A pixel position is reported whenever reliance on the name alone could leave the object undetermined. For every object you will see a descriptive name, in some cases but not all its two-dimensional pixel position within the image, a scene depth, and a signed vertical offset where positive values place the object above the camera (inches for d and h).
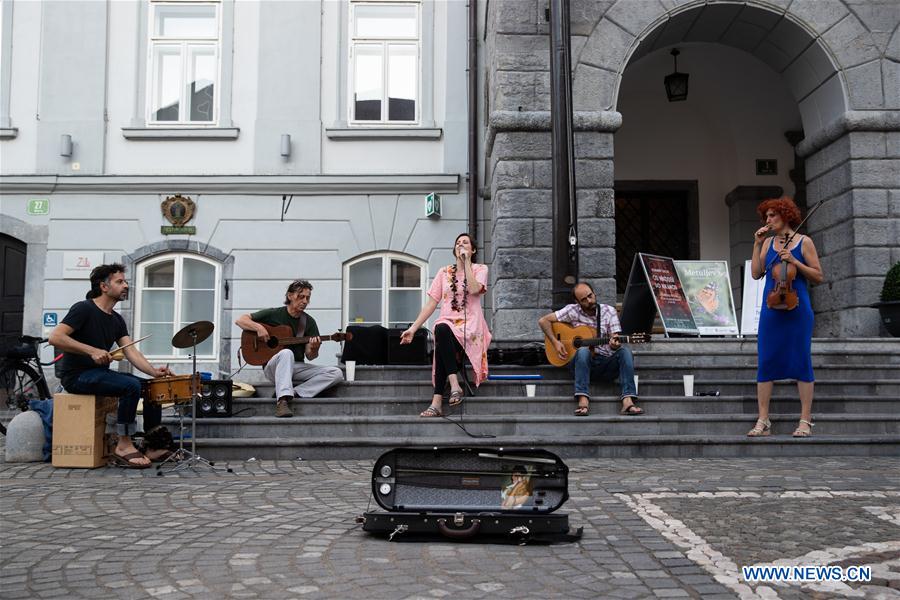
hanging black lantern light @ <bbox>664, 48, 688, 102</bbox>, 551.8 +159.7
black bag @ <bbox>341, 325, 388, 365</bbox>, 390.9 +0.4
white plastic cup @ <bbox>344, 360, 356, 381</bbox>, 366.9 -9.0
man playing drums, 287.3 -4.0
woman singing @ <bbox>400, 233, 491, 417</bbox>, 328.2 +9.3
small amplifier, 324.8 -19.3
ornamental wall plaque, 537.0 +80.4
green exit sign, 532.7 +82.8
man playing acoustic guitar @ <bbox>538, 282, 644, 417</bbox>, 330.6 -2.3
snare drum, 291.3 -14.5
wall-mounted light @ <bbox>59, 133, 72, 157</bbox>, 538.0 +118.2
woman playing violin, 303.6 +14.3
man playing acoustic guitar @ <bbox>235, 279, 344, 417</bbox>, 333.1 -4.2
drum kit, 288.4 -14.1
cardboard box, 289.6 -27.8
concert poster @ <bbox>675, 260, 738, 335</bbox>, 451.3 +27.1
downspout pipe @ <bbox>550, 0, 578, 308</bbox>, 389.7 +82.1
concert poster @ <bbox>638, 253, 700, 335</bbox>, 432.8 +25.2
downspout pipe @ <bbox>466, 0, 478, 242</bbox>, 534.9 +136.0
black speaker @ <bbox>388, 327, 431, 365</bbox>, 396.8 -2.2
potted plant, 411.8 +20.7
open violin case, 171.6 -28.6
